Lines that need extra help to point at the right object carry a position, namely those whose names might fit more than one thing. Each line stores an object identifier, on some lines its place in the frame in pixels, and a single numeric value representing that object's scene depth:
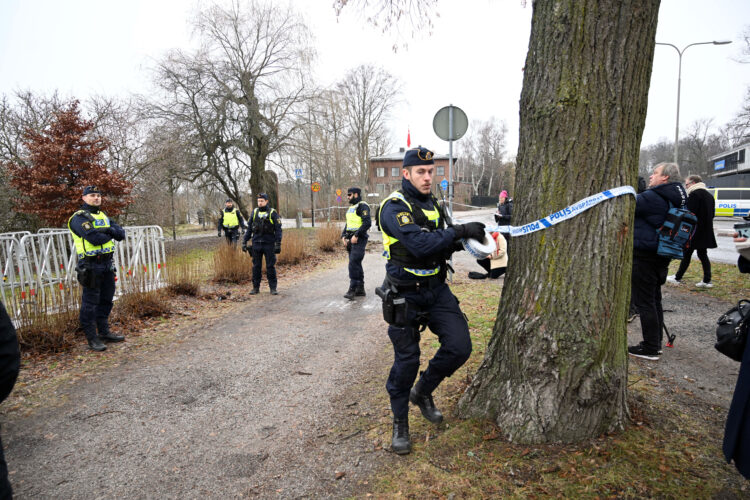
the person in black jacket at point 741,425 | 1.87
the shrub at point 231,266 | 9.09
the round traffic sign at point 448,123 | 6.84
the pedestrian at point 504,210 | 9.16
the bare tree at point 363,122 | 44.44
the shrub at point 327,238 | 14.13
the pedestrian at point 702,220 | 6.27
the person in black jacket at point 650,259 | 4.02
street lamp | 17.49
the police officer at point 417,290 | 2.78
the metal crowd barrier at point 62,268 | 5.16
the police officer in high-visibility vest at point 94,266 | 5.04
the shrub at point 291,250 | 11.42
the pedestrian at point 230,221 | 14.34
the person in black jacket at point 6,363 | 1.59
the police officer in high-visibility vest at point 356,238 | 7.71
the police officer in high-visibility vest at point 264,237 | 8.02
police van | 19.48
